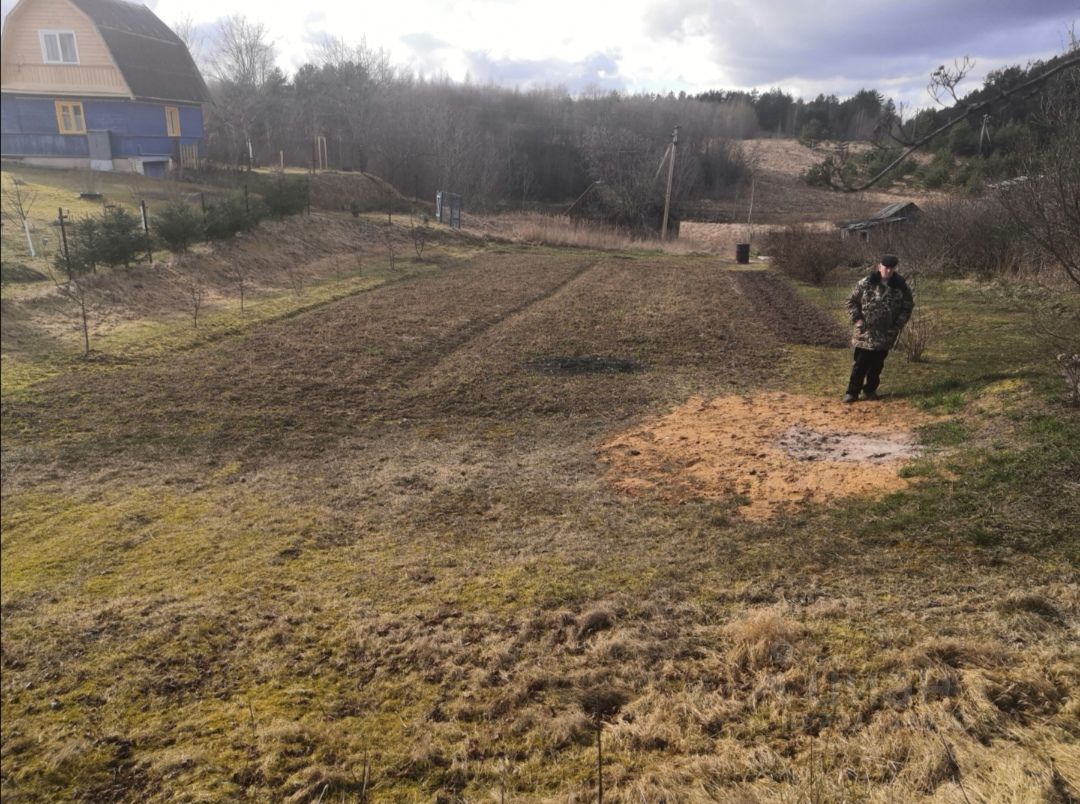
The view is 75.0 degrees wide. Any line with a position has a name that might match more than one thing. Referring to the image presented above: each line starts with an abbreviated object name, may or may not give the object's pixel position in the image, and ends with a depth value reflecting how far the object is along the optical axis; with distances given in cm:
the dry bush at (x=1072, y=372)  633
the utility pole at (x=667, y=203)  3481
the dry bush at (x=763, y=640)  323
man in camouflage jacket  763
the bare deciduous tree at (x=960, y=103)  399
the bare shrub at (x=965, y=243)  1705
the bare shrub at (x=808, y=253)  1991
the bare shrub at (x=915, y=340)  956
